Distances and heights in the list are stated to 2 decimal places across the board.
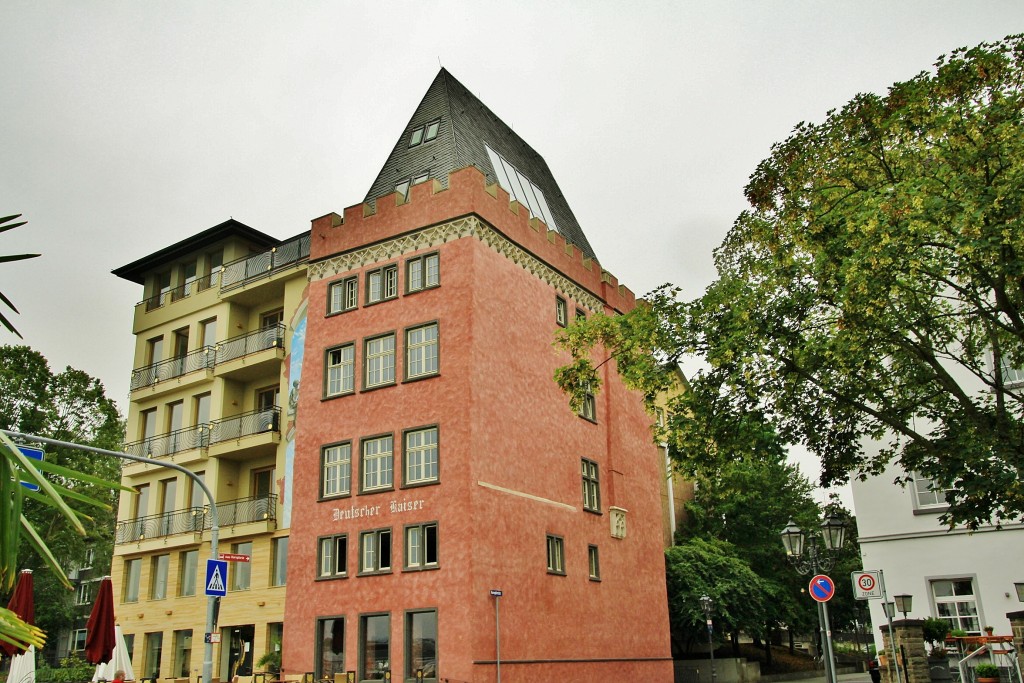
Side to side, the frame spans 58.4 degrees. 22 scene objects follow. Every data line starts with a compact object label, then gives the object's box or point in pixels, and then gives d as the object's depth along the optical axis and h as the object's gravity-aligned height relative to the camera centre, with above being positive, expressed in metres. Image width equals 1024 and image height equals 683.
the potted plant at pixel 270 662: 29.49 -0.43
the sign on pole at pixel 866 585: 18.64 +0.88
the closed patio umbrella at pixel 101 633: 22.08 +0.47
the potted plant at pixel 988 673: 18.42 -0.90
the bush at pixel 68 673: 36.00 -0.73
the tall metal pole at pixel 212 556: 18.62 +2.00
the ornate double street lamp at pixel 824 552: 16.30 +1.49
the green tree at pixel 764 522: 49.03 +5.90
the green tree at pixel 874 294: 16.83 +6.55
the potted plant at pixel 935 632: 22.59 -0.09
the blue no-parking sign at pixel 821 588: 16.26 +0.73
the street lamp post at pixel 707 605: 39.31 +1.21
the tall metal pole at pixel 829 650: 15.85 -0.31
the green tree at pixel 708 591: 42.06 +1.93
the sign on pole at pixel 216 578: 19.08 +1.44
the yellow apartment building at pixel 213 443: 32.75 +7.54
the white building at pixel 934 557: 26.64 +2.03
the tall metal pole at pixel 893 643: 19.01 -0.28
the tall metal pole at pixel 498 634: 25.80 +0.19
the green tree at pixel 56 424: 43.78 +10.73
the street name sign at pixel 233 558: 20.38 +1.96
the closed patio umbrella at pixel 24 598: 19.94 +1.20
